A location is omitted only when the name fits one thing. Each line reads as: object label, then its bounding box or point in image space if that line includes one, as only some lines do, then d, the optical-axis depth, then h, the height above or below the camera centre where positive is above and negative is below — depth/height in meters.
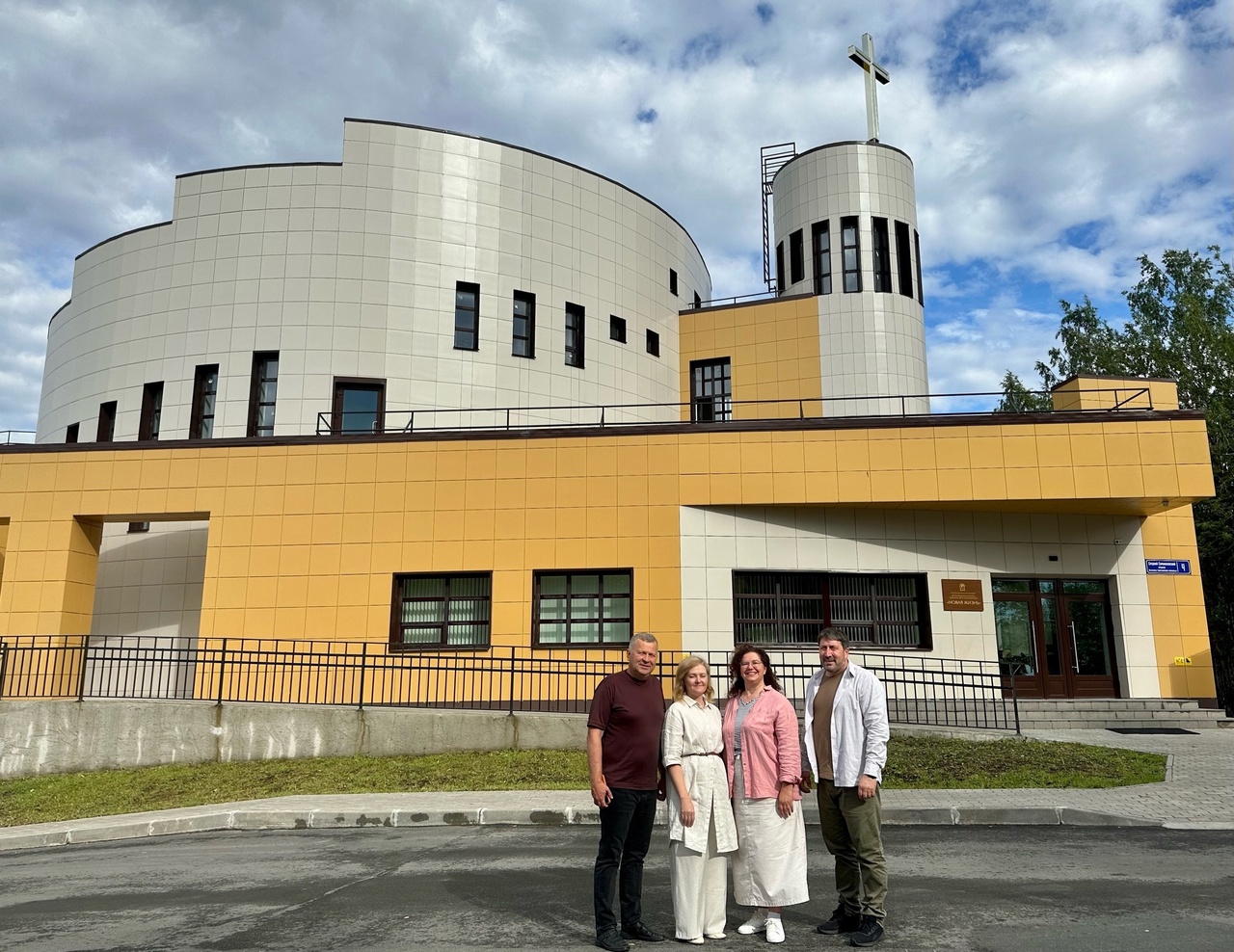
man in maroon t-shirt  5.53 -0.71
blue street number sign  19.47 +1.89
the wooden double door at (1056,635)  19.41 +0.46
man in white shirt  5.58 -0.77
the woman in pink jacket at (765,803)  5.49 -0.89
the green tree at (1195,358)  27.59 +11.44
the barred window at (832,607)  19.16 +1.03
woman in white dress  5.46 -0.93
